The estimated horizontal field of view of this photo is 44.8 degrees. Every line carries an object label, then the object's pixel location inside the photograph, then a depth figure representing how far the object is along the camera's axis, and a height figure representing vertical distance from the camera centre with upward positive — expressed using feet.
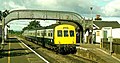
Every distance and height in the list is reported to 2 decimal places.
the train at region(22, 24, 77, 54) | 46.44 -2.31
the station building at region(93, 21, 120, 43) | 77.00 +3.27
